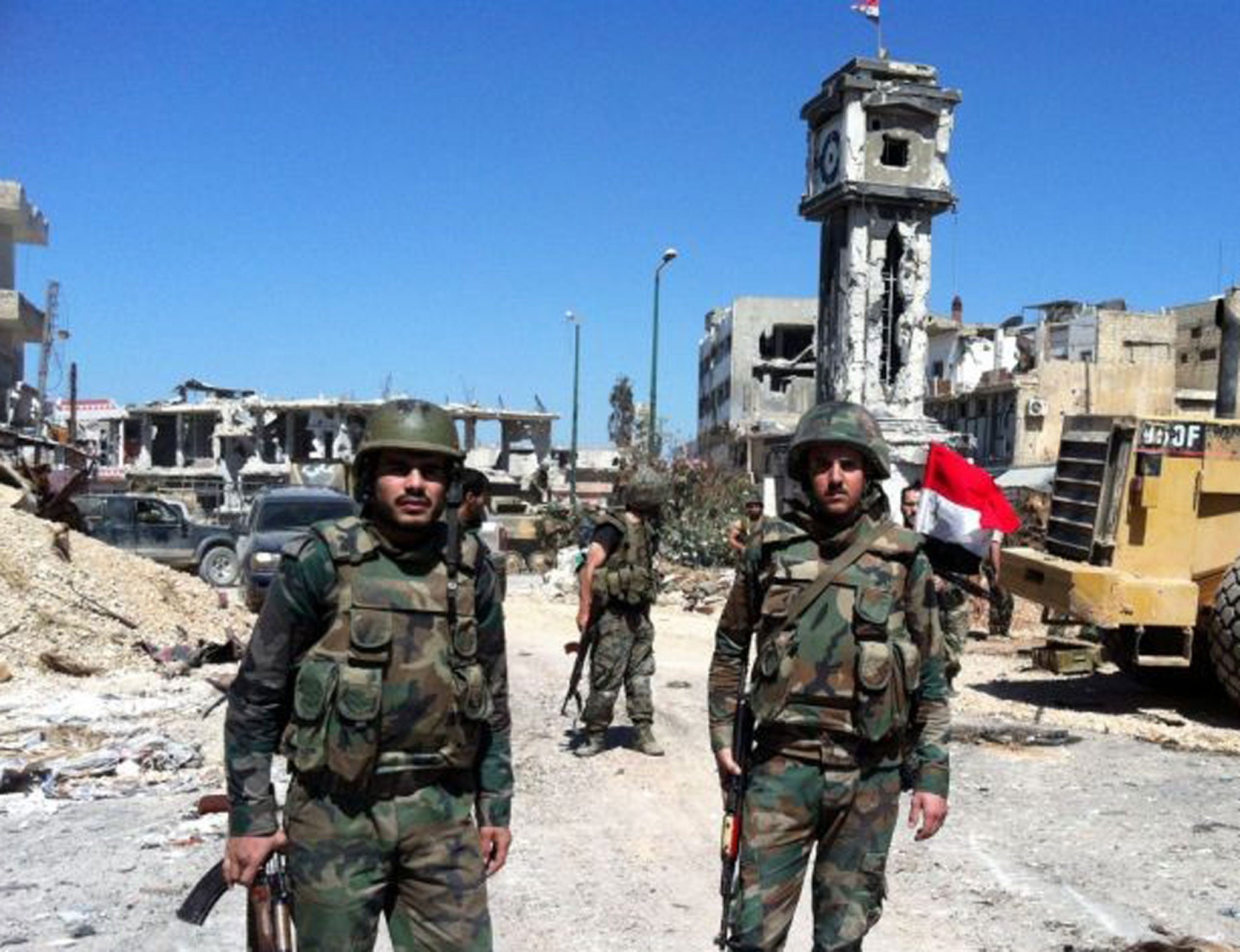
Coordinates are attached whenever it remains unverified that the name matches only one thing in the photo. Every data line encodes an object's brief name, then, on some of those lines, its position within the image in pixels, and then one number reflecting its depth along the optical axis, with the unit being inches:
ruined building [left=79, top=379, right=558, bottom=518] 1759.4
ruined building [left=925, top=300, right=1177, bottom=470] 1683.1
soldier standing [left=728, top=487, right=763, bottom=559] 542.9
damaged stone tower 865.5
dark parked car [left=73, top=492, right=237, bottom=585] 782.5
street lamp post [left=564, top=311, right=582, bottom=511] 1150.0
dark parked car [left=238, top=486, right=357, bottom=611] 572.7
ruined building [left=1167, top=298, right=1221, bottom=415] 1861.5
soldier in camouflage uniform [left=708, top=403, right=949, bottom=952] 127.1
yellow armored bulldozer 326.0
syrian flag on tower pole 941.2
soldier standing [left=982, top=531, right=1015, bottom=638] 525.2
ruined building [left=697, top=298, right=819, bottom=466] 2410.2
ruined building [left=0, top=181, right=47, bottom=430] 1393.9
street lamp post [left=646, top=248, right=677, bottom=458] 1048.2
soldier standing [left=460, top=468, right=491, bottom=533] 258.2
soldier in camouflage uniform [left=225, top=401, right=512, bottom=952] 110.1
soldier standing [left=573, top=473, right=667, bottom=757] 287.1
